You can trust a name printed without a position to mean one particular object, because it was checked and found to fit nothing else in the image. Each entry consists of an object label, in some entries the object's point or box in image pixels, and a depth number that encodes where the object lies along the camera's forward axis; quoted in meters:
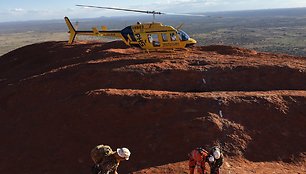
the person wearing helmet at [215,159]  6.71
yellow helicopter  16.73
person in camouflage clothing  5.11
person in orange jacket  6.94
